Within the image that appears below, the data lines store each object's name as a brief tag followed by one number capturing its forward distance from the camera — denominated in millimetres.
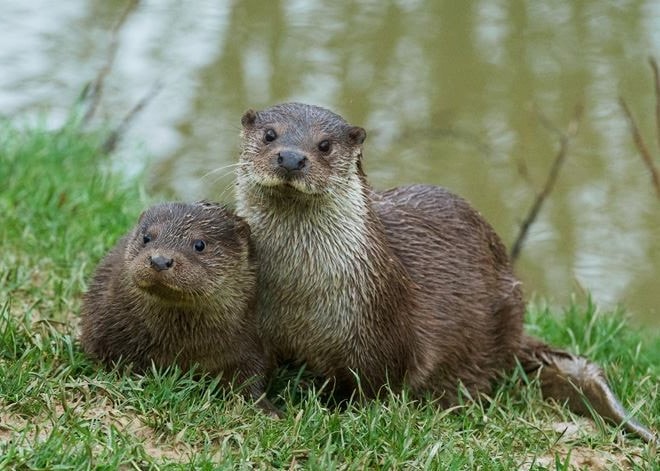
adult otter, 8883
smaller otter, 8555
